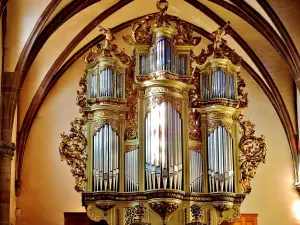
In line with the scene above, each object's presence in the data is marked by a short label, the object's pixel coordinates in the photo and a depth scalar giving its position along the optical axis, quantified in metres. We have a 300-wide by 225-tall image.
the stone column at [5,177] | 20.00
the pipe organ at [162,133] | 18.03
